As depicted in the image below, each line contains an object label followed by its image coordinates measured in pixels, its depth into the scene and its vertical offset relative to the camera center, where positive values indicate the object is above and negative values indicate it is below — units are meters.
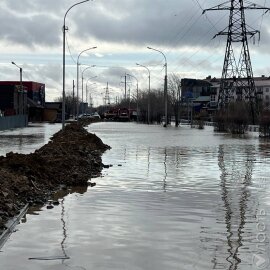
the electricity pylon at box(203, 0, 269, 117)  59.98 +7.83
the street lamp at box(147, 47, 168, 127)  71.32 +3.89
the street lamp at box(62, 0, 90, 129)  38.05 +4.15
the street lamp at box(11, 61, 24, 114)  82.82 +1.24
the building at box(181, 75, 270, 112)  152.50 +8.70
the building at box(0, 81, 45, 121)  90.19 +3.23
